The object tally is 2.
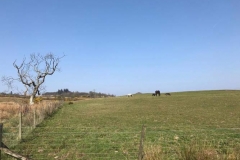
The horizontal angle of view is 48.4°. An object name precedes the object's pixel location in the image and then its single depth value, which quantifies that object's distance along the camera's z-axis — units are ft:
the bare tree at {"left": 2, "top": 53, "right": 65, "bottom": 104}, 179.91
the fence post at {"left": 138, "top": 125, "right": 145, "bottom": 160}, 20.72
